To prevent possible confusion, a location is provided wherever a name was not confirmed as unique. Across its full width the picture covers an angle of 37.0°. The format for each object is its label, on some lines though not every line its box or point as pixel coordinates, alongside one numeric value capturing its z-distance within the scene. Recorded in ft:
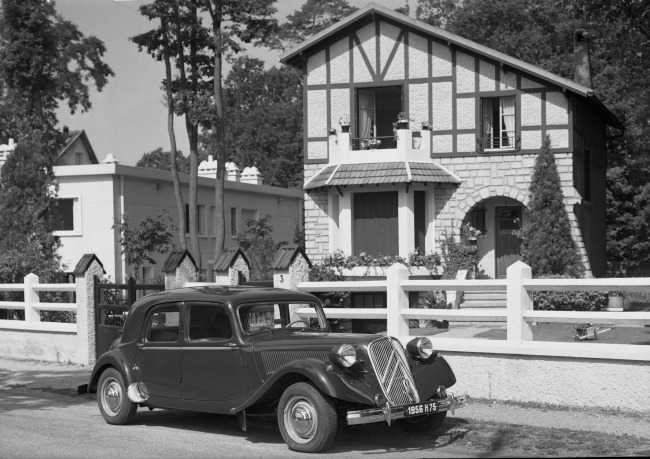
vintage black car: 29.99
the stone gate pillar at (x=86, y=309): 57.16
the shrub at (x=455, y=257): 87.61
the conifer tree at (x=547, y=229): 86.12
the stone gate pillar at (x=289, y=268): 48.80
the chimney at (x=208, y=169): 139.74
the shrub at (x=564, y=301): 79.61
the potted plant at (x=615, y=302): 85.10
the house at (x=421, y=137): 87.92
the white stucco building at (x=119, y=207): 112.78
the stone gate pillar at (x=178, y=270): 55.72
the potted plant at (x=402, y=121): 88.94
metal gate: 55.67
